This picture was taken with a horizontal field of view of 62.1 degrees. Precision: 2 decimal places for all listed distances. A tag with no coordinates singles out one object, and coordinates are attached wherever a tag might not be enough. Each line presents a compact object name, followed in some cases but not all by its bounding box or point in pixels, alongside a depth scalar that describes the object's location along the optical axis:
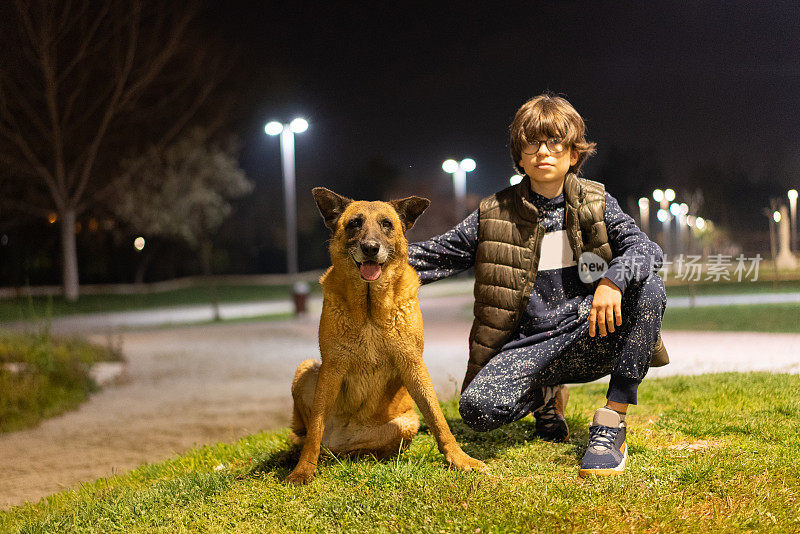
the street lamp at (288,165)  10.16
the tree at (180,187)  17.97
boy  2.85
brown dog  2.54
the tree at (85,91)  15.25
